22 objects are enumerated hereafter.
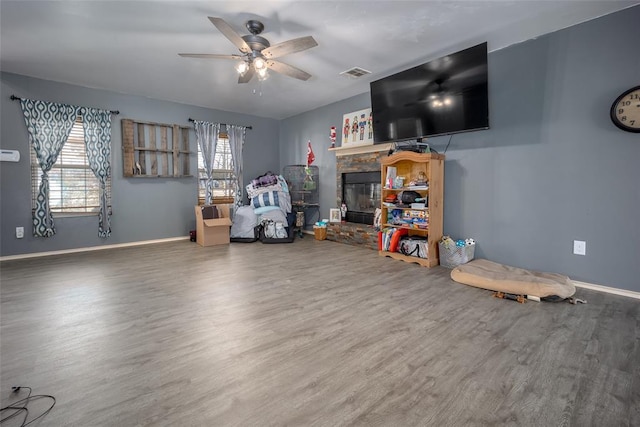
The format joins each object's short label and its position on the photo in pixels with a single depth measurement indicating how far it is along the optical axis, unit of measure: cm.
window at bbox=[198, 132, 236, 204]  607
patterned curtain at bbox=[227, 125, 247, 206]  622
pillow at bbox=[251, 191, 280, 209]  573
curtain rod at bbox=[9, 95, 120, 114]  417
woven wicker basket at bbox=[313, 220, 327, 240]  563
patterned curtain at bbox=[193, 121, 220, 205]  580
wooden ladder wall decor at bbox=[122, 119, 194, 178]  506
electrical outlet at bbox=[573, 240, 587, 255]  295
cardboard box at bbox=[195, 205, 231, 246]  515
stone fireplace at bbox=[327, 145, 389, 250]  489
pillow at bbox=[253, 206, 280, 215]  570
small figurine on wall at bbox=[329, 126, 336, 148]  549
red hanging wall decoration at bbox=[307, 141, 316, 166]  612
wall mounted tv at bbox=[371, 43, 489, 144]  327
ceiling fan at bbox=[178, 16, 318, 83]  265
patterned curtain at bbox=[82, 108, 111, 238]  473
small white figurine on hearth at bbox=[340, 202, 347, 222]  548
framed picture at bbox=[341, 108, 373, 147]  494
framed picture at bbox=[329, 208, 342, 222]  557
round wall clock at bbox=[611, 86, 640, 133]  261
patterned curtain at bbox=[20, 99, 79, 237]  430
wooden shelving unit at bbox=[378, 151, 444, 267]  378
